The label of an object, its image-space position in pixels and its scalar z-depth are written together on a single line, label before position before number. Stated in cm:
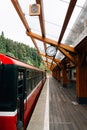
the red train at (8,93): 190
